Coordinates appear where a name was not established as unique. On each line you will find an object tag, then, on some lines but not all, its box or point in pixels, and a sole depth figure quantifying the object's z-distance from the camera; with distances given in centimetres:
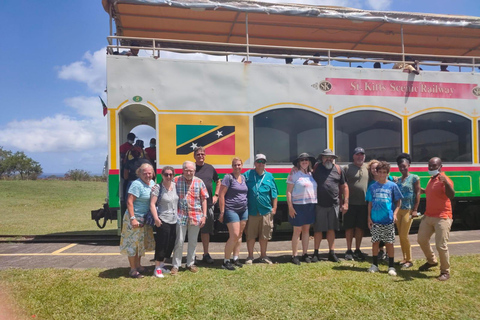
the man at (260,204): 530
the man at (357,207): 561
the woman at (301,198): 530
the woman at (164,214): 475
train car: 686
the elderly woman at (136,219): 463
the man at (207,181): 534
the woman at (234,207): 509
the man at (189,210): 488
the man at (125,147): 711
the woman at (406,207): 513
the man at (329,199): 544
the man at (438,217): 460
